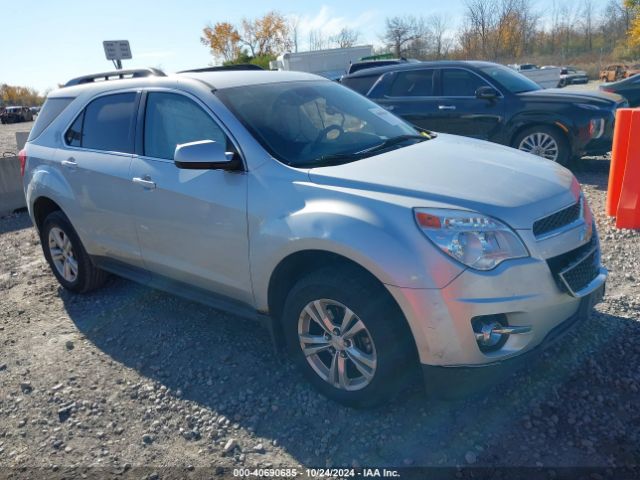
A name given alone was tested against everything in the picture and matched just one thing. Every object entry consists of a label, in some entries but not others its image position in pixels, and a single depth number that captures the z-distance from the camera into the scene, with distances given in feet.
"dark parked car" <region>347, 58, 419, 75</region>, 53.29
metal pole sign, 41.67
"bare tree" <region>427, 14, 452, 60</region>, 160.56
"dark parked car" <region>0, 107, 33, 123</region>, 151.64
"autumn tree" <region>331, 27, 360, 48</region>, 193.06
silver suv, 8.48
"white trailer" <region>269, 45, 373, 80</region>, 80.23
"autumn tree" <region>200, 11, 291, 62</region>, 212.02
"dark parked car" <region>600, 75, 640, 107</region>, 36.83
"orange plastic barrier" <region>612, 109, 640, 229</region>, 17.15
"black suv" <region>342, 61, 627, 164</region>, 25.34
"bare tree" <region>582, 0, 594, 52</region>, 193.06
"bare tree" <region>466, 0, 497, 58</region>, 136.36
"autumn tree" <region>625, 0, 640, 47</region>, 148.05
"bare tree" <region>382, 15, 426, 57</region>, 172.35
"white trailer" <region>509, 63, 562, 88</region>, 75.17
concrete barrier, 28.25
